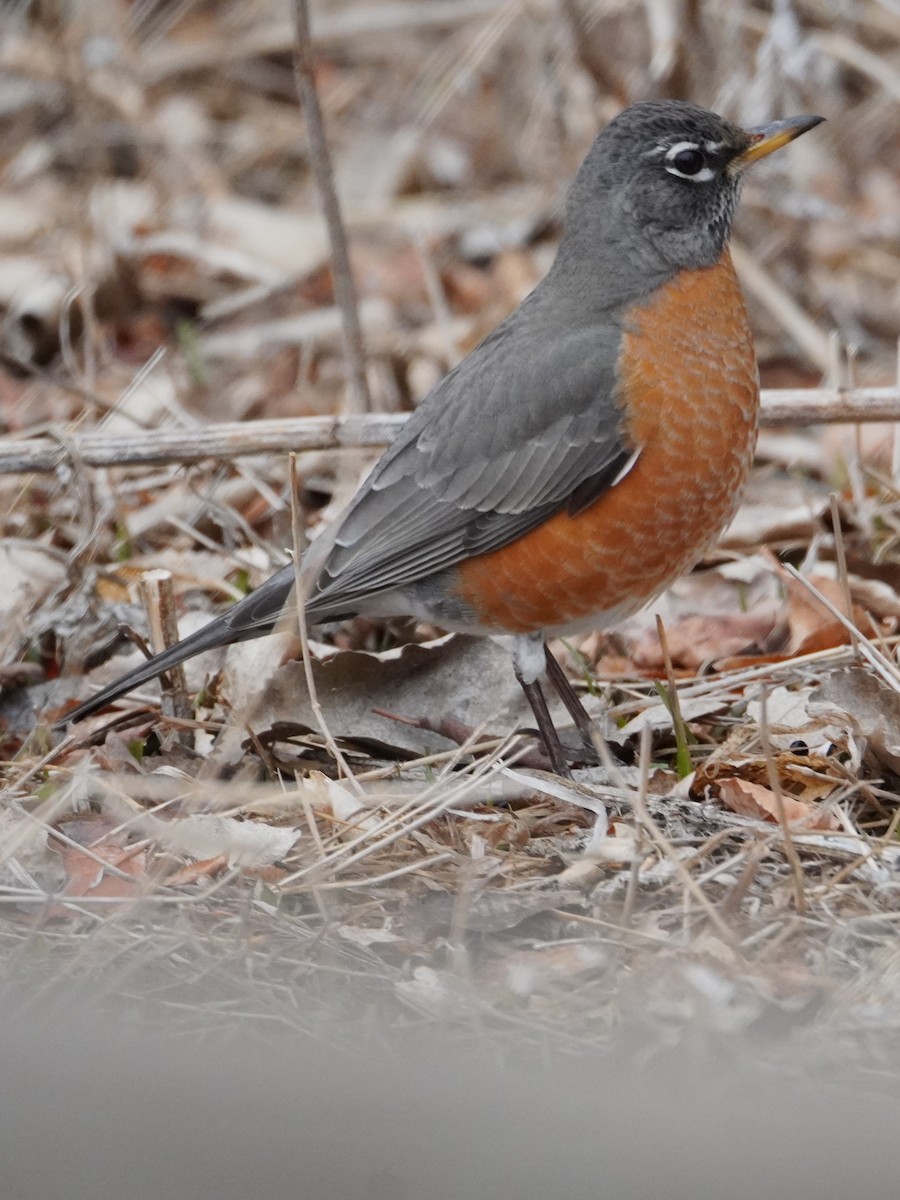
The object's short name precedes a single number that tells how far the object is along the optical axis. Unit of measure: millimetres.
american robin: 6980
